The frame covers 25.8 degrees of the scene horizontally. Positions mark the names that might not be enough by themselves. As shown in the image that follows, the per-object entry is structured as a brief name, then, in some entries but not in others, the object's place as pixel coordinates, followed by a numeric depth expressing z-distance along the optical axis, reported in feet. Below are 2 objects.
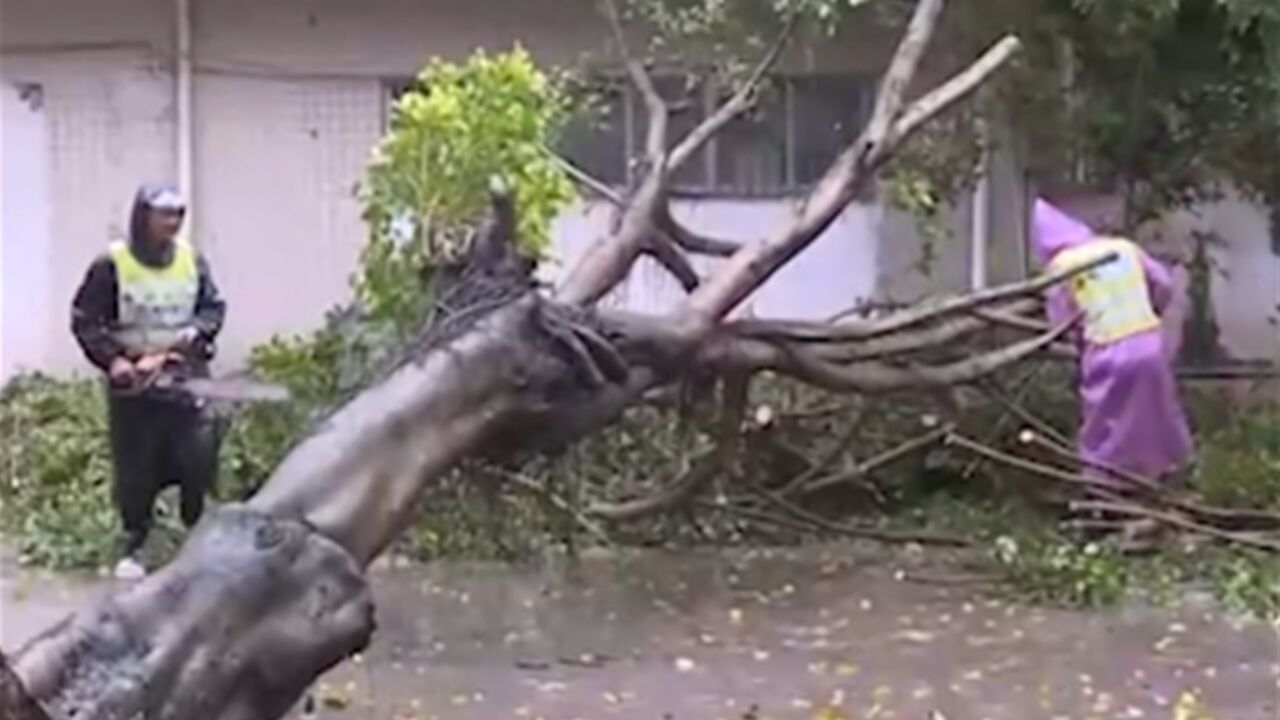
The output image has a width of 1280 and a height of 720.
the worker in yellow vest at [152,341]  35.06
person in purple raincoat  35.29
